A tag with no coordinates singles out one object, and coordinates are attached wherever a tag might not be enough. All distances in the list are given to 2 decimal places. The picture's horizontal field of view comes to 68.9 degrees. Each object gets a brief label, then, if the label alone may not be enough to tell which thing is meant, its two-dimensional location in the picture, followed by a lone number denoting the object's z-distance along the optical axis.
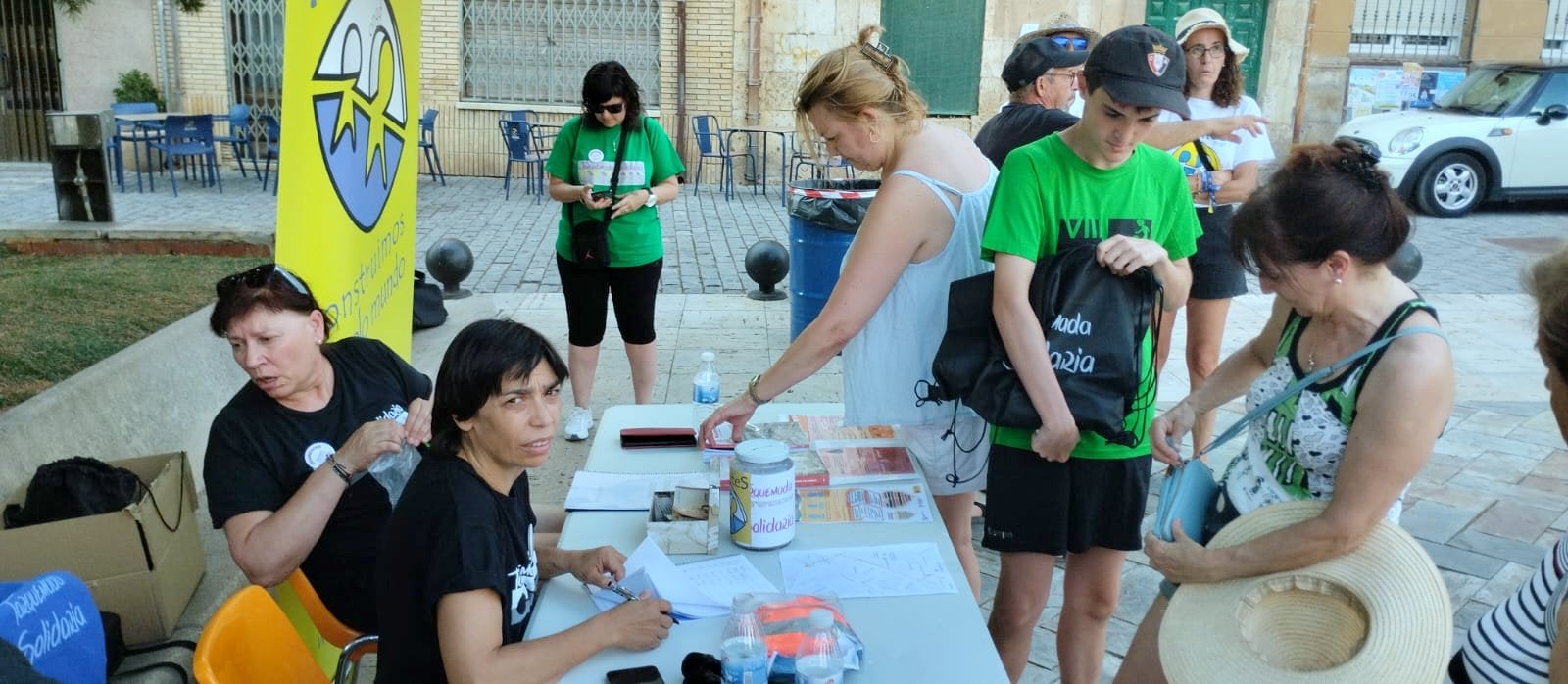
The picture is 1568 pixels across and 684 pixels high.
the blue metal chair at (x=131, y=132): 11.96
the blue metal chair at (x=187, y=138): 11.92
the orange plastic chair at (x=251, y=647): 1.98
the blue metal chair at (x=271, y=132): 13.18
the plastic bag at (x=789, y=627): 1.85
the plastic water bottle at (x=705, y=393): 3.21
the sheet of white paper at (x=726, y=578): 2.14
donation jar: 2.25
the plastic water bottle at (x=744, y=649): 1.78
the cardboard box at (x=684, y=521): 2.35
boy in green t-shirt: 2.42
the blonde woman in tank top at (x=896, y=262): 2.61
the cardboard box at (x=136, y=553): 2.69
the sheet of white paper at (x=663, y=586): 2.09
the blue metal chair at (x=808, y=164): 13.68
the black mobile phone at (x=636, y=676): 1.85
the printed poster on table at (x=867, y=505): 2.52
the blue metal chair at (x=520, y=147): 13.04
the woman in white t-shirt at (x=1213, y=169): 4.34
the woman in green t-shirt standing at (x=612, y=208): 4.82
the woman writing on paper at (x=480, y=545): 1.85
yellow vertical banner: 2.80
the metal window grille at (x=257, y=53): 14.20
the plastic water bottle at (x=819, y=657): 1.81
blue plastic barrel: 5.80
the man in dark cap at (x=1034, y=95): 3.85
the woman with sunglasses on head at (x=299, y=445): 2.36
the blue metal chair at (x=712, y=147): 13.76
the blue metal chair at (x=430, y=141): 13.70
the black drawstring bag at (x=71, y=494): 2.77
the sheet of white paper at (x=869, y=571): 2.19
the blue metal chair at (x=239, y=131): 12.98
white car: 12.02
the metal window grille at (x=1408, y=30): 15.80
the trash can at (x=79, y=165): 7.17
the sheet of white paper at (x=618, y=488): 2.59
